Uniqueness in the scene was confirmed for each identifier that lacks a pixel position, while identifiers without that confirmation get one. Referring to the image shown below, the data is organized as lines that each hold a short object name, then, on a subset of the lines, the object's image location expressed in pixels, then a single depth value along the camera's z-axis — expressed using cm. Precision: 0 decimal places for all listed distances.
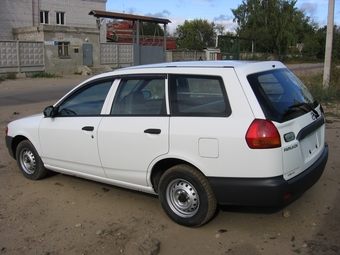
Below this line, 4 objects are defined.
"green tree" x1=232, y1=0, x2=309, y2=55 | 5941
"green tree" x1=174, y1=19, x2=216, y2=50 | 8312
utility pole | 1355
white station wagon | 367
